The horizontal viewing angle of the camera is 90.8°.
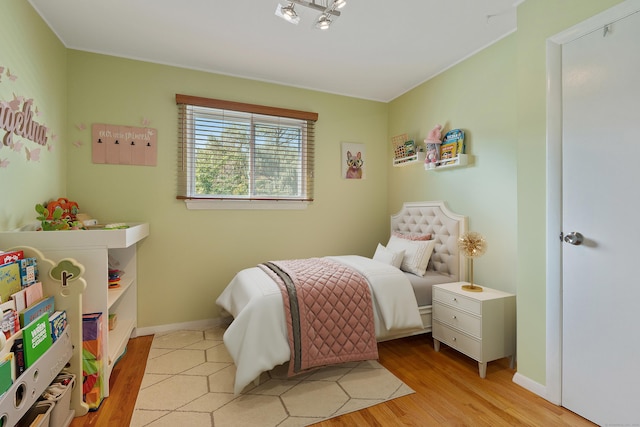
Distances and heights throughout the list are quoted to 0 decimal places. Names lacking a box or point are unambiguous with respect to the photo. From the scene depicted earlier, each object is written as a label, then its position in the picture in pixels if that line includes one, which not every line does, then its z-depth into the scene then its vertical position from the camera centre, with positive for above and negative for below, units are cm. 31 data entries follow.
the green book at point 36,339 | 137 -58
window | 313 +64
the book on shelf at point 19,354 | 133 -61
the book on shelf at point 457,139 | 290 +67
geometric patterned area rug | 177 -116
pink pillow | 311 -26
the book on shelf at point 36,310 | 146 -49
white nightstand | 218 -82
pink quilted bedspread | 206 -73
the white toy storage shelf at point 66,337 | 156 -68
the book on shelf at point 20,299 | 147 -41
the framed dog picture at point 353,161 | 380 +61
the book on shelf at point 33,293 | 156 -42
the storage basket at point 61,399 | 158 -97
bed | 197 -61
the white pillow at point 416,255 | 288 -41
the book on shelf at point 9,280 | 144 -32
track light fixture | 195 +126
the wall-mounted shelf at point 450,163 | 283 +45
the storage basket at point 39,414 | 146 -95
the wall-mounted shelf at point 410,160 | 332 +56
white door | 156 -7
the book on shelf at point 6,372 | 119 -62
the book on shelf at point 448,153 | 294 +55
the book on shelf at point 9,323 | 134 -48
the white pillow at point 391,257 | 293 -44
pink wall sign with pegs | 282 +61
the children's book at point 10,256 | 153 -22
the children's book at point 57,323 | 162 -59
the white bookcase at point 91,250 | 183 -23
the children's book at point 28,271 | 161 -31
